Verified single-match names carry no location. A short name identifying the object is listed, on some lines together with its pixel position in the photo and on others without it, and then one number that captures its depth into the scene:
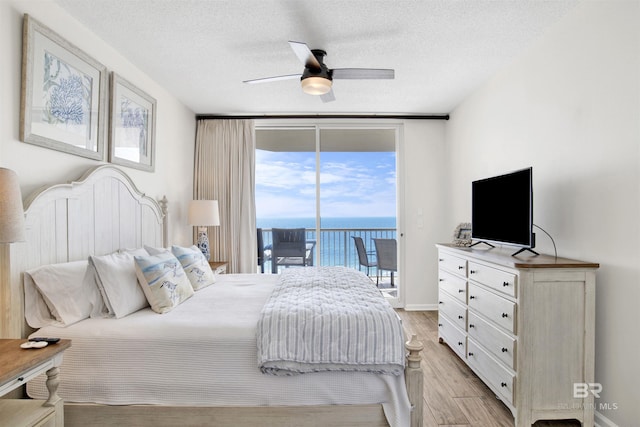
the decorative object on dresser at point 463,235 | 3.54
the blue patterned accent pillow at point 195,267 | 2.91
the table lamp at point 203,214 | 4.12
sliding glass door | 4.99
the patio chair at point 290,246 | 5.04
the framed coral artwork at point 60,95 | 2.04
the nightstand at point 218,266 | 4.04
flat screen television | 2.46
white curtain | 4.75
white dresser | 2.12
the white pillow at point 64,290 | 2.00
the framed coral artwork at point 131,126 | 2.88
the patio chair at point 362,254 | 5.24
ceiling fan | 2.66
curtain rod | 4.76
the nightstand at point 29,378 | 1.39
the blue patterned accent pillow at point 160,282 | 2.29
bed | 1.88
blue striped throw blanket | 1.87
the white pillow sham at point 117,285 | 2.16
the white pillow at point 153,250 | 2.76
